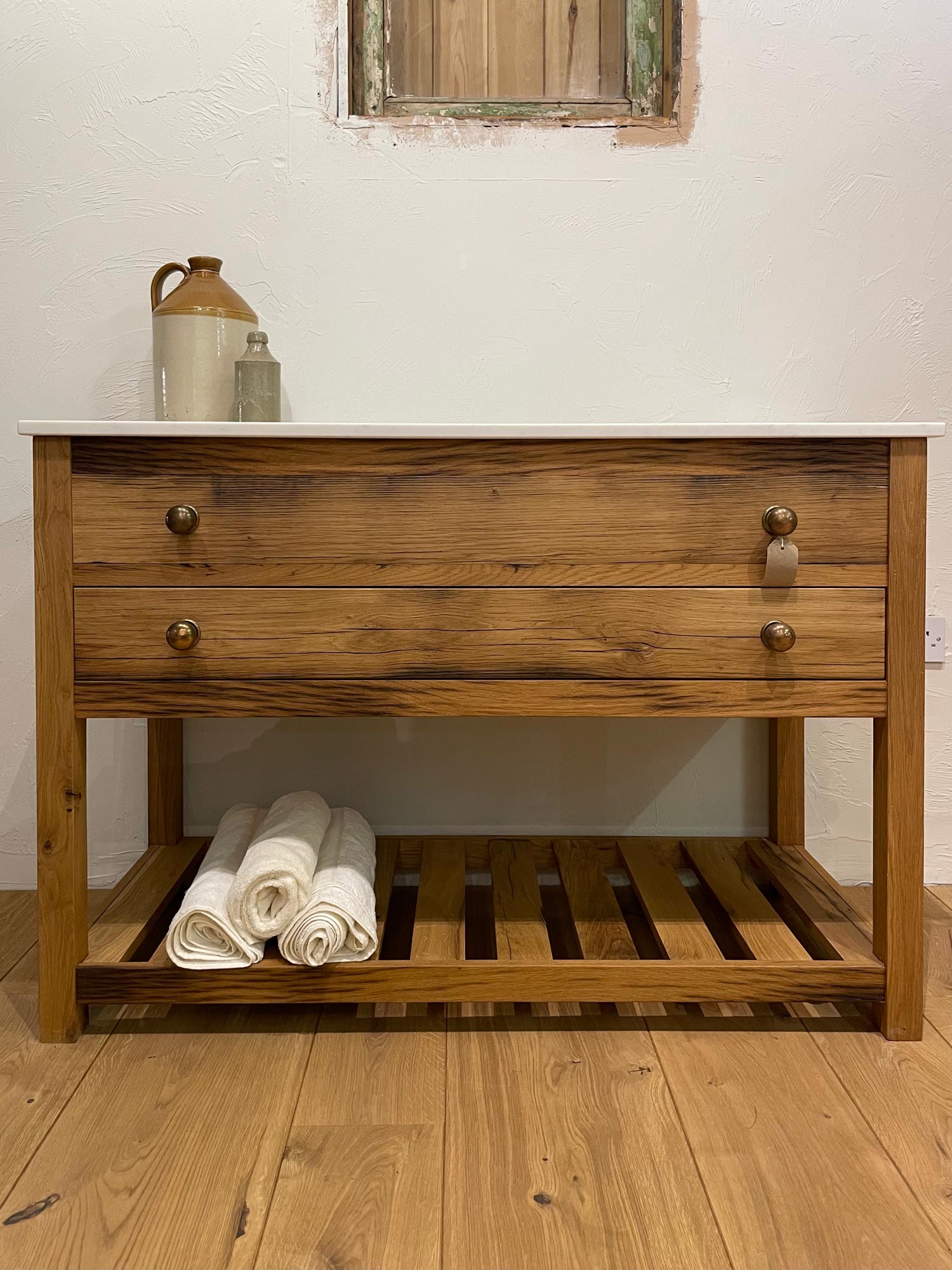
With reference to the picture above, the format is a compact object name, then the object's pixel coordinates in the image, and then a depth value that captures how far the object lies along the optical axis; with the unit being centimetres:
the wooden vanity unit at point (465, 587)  108
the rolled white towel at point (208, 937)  110
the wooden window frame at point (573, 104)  154
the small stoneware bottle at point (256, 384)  128
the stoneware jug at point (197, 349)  128
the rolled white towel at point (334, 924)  109
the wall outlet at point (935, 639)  159
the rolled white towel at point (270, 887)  111
